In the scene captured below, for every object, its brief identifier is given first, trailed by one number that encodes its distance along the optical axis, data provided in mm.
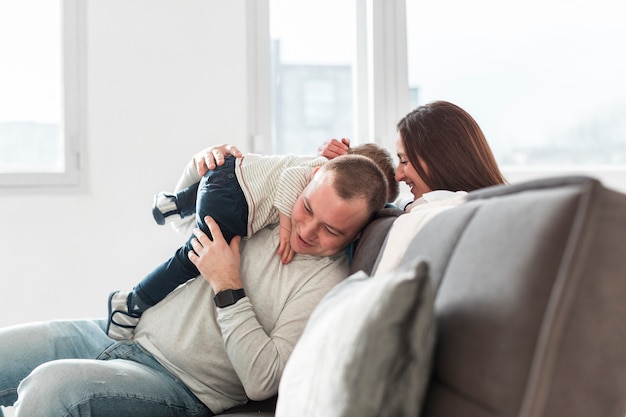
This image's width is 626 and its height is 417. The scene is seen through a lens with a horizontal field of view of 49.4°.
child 1689
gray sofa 815
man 1470
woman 1867
